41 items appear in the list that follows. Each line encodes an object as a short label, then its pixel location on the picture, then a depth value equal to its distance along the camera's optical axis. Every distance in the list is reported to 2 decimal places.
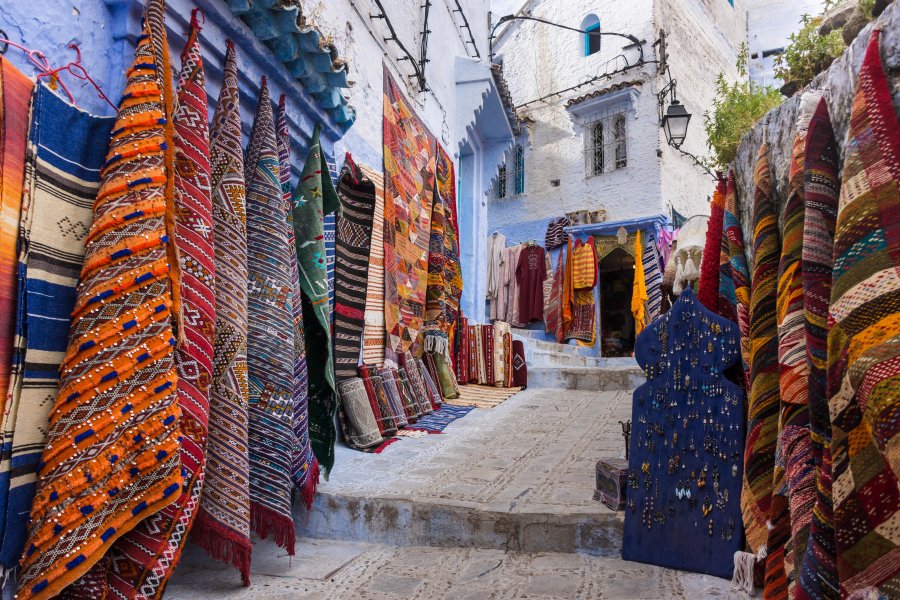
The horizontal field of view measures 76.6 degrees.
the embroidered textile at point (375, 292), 4.62
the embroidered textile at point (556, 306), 11.83
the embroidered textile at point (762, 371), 1.59
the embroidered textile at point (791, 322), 1.33
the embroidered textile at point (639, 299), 11.20
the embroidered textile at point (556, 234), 12.29
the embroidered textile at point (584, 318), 11.54
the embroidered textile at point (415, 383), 5.11
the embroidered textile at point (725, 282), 2.08
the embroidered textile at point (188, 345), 1.72
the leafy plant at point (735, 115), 3.34
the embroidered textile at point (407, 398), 4.85
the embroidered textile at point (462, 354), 7.00
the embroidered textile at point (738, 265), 1.80
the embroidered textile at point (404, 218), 5.07
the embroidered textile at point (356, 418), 3.96
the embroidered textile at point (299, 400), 2.62
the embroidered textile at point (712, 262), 2.23
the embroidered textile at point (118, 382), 1.55
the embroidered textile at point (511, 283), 12.31
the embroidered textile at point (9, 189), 1.54
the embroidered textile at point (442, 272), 6.04
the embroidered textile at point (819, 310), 1.08
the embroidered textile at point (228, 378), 2.06
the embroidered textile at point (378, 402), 4.25
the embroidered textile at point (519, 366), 7.23
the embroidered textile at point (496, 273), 12.40
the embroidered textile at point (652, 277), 11.02
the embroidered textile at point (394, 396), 4.50
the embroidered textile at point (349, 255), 3.98
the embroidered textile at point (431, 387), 5.51
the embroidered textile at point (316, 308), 2.94
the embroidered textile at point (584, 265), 11.39
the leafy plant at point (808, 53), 2.06
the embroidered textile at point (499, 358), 7.06
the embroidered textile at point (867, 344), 0.90
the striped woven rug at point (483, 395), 5.91
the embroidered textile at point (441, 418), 4.66
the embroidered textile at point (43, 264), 1.55
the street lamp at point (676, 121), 9.31
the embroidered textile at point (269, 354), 2.34
